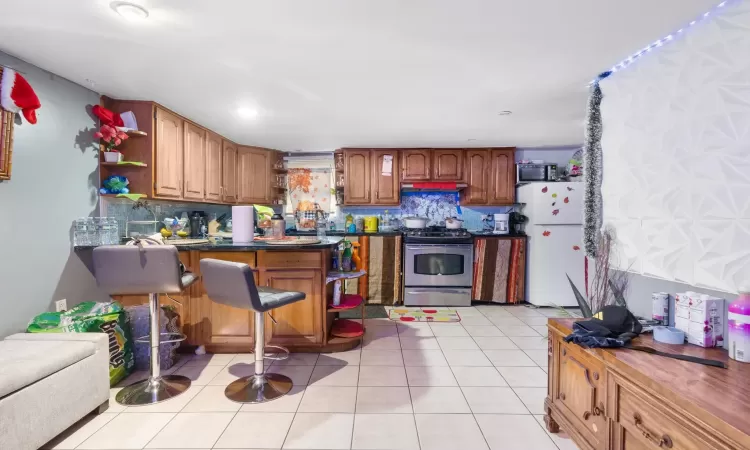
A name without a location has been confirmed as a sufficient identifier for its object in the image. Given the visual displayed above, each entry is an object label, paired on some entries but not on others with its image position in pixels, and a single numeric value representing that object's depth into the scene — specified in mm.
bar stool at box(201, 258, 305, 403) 1938
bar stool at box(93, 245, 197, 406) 1977
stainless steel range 4496
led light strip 1618
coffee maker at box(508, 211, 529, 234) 4641
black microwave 4594
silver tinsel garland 2227
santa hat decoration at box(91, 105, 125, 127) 2771
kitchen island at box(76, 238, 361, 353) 2744
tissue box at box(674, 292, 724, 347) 1460
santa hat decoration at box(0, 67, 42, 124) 2020
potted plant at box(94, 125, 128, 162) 2791
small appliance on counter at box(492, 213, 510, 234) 4738
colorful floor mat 3943
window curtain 5242
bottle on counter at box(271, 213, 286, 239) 3062
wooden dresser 993
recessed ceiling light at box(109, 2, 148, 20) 1642
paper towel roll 2822
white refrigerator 4277
